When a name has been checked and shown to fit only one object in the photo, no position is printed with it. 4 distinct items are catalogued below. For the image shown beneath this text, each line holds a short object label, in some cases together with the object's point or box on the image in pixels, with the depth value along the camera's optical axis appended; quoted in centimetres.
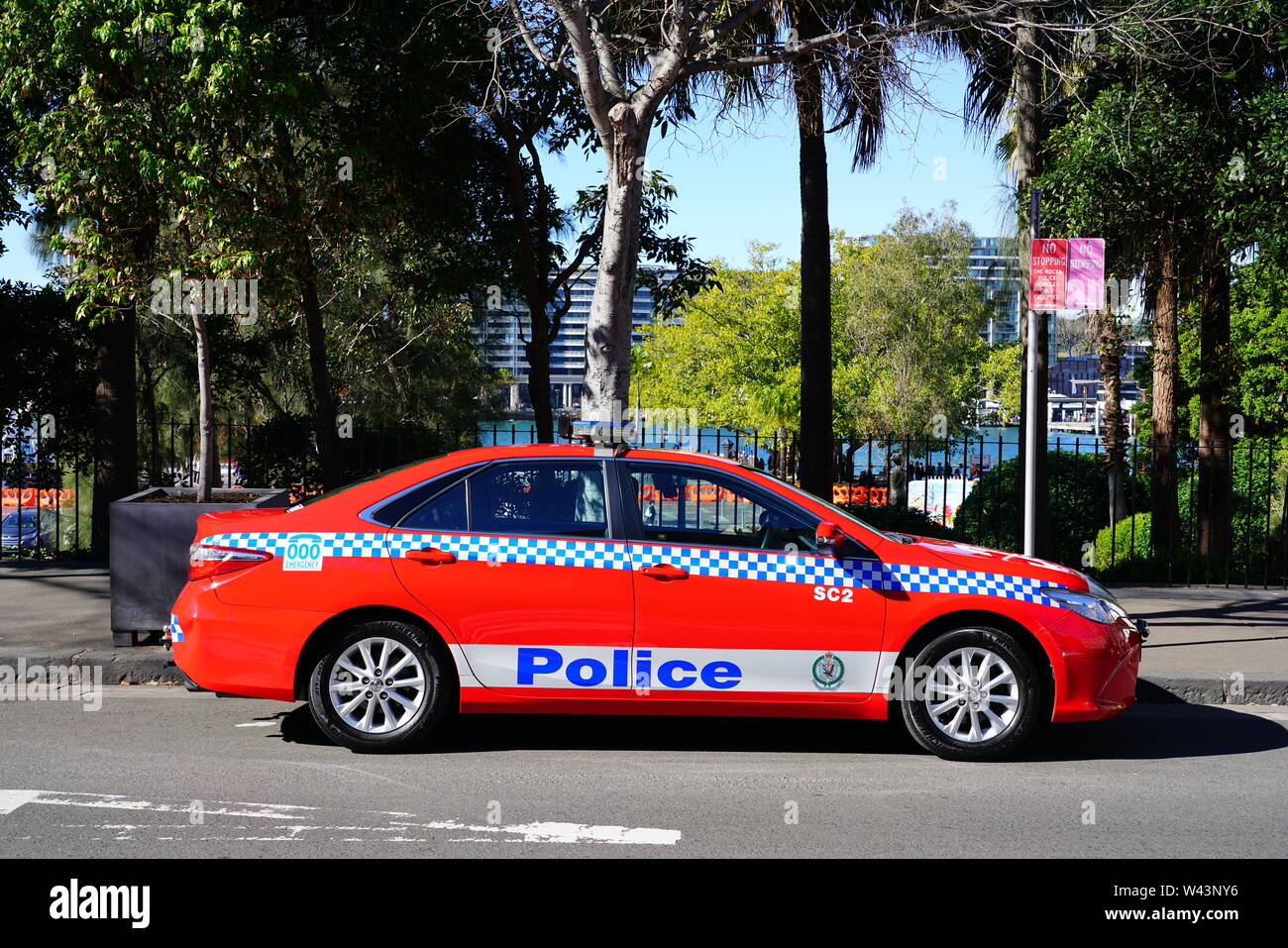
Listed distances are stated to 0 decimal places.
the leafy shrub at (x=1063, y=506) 1814
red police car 610
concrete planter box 816
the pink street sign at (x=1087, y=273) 829
